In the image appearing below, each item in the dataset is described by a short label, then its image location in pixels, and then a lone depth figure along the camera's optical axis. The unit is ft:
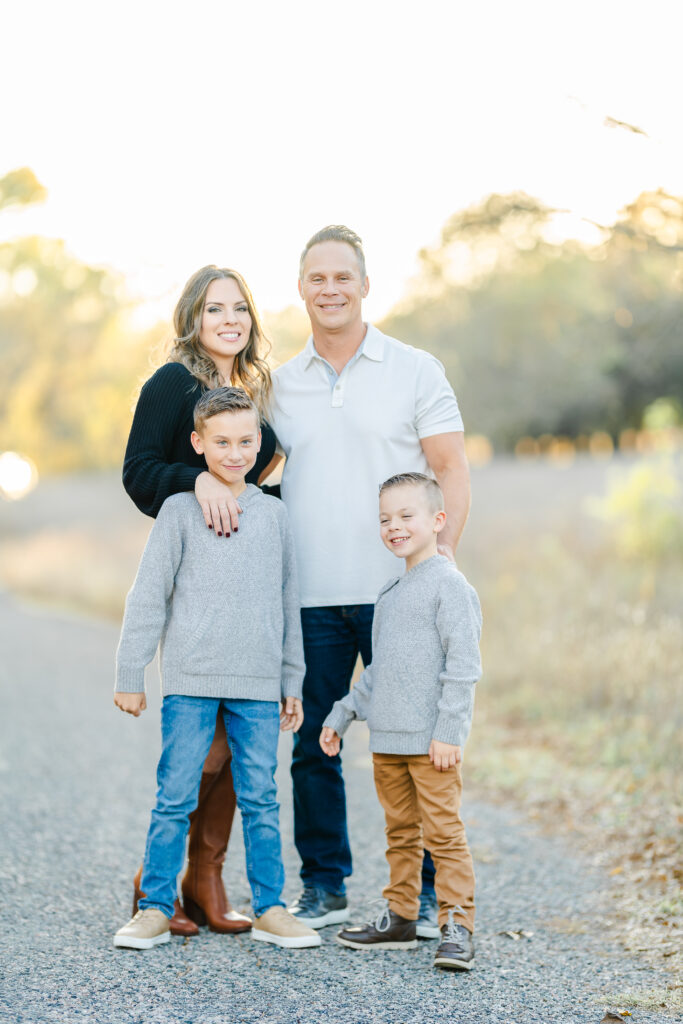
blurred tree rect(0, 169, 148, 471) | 82.23
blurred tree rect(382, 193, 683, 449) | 94.12
